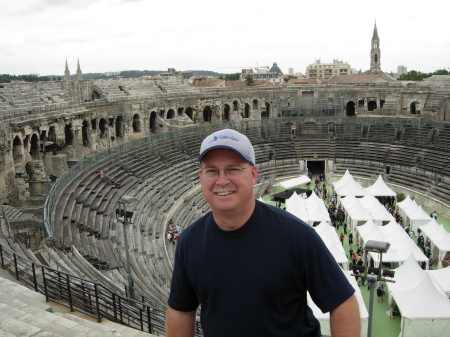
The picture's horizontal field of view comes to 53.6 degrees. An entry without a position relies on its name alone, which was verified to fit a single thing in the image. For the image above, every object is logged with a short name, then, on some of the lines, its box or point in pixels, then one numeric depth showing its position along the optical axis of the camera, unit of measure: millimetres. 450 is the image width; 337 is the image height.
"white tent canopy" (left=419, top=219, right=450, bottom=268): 20641
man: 3199
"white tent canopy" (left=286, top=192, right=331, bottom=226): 24812
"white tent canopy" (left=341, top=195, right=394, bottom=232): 24508
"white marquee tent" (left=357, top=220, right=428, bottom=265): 19344
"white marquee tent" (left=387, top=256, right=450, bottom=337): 14258
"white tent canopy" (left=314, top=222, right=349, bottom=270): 19297
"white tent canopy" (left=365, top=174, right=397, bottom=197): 29141
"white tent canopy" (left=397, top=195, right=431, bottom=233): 24562
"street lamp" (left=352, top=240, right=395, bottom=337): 9117
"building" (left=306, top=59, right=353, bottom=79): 144375
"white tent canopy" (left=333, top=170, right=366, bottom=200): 29219
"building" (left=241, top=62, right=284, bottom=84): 149250
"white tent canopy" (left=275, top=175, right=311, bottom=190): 32500
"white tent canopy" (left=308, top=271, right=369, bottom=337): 13831
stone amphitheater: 16141
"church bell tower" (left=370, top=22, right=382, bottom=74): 94750
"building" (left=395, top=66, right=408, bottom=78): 153375
